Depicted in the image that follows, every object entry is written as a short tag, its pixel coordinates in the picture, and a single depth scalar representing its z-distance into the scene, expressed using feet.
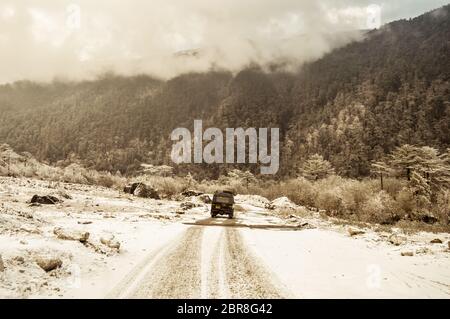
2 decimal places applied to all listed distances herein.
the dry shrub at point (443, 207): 126.31
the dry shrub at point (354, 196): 160.76
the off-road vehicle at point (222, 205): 108.95
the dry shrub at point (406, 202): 140.74
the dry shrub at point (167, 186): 217.97
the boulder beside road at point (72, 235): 39.52
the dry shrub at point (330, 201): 163.94
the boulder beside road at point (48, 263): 29.30
